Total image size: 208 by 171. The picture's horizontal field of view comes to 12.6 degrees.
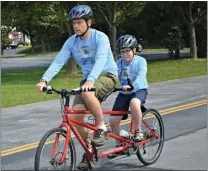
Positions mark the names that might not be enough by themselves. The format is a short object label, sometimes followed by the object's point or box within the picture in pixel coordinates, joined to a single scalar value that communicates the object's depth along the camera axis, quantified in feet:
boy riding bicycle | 38.28
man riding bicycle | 33.82
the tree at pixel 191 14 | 190.21
